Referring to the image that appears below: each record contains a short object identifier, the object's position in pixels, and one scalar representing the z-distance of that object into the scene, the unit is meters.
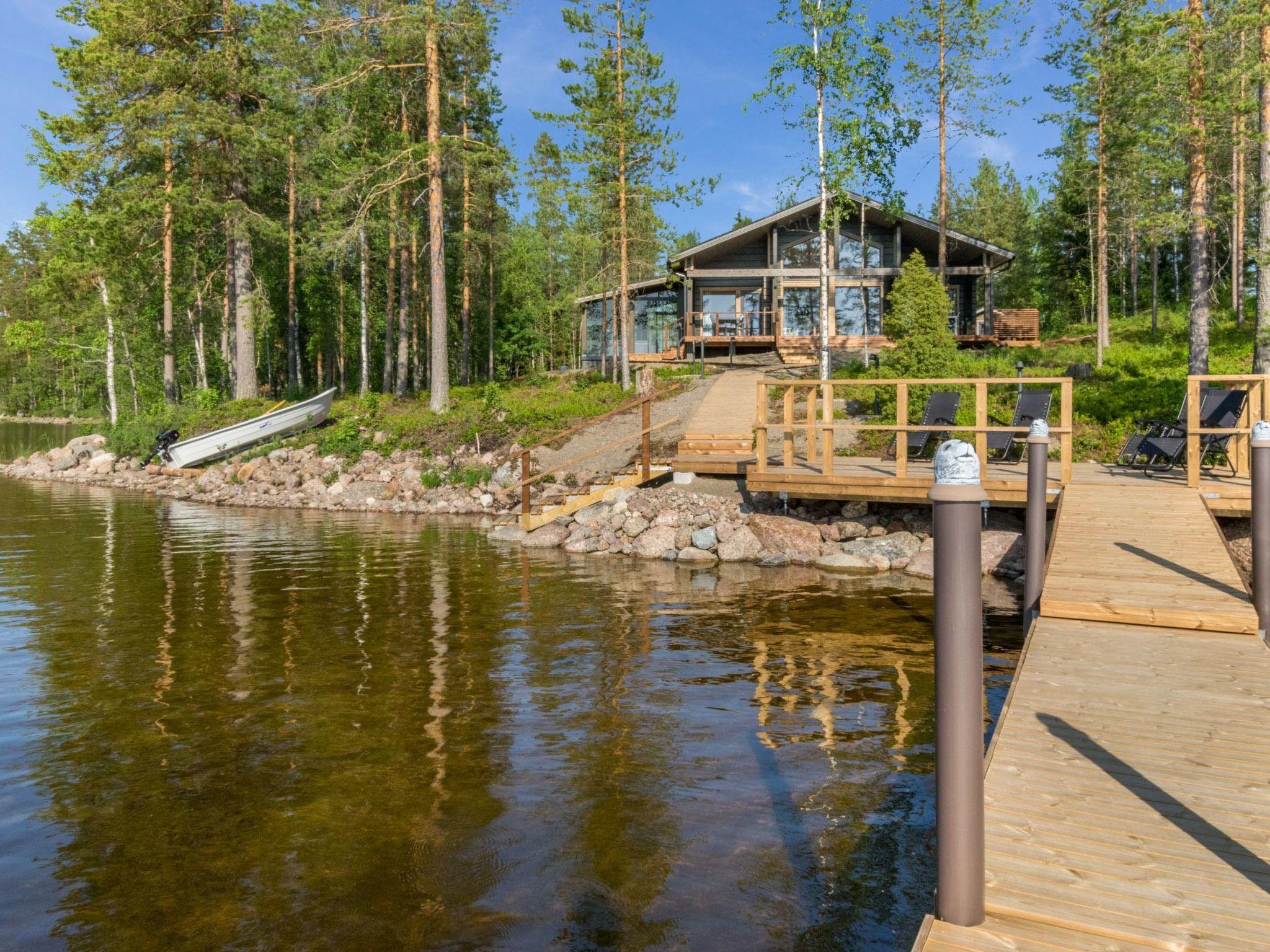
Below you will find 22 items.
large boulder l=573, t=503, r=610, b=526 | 15.09
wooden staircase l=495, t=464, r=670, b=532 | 15.53
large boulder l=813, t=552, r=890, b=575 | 12.09
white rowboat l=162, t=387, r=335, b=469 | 25.70
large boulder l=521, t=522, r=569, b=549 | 14.86
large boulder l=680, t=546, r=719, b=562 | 13.30
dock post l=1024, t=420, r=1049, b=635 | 7.80
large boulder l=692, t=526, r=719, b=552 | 13.49
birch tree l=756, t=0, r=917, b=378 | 23.19
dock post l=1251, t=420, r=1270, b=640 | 6.74
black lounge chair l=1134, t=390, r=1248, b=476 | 11.27
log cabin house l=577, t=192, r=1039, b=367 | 30.50
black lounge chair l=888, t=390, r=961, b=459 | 13.81
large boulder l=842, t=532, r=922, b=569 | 12.22
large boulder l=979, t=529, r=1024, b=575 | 11.44
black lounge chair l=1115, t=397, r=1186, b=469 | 12.18
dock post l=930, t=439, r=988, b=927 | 2.71
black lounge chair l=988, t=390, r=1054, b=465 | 12.70
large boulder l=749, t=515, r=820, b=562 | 12.83
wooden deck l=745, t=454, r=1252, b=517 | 9.73
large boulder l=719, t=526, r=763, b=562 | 13.09
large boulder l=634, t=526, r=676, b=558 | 13.70
